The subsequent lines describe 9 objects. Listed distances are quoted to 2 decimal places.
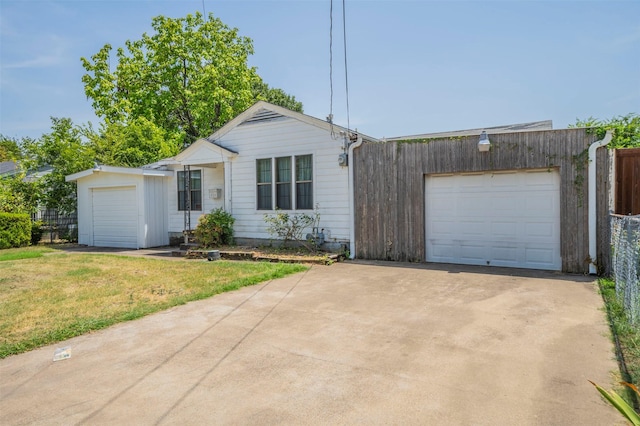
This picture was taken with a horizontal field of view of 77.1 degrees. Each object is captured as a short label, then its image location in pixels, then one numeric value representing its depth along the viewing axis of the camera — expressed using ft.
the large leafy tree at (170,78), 78.84
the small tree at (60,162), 54.44
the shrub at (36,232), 51.70
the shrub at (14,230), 47.29
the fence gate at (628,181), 24.80
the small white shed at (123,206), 44.91
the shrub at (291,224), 36.37
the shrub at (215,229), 39.04
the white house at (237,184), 35.63
